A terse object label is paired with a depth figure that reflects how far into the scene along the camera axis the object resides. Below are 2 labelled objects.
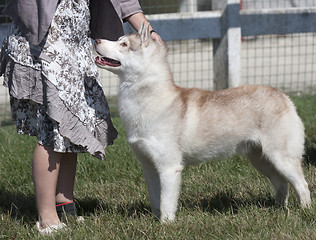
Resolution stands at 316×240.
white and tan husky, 6.79
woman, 6.39
